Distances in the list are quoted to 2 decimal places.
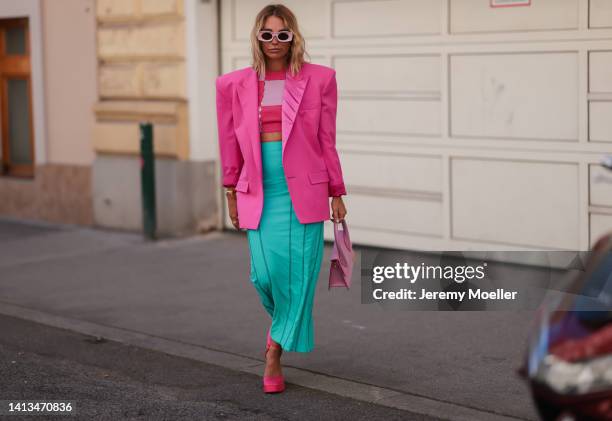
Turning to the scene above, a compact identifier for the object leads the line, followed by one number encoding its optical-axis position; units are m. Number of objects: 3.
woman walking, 5.97
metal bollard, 11.03
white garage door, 8.49
